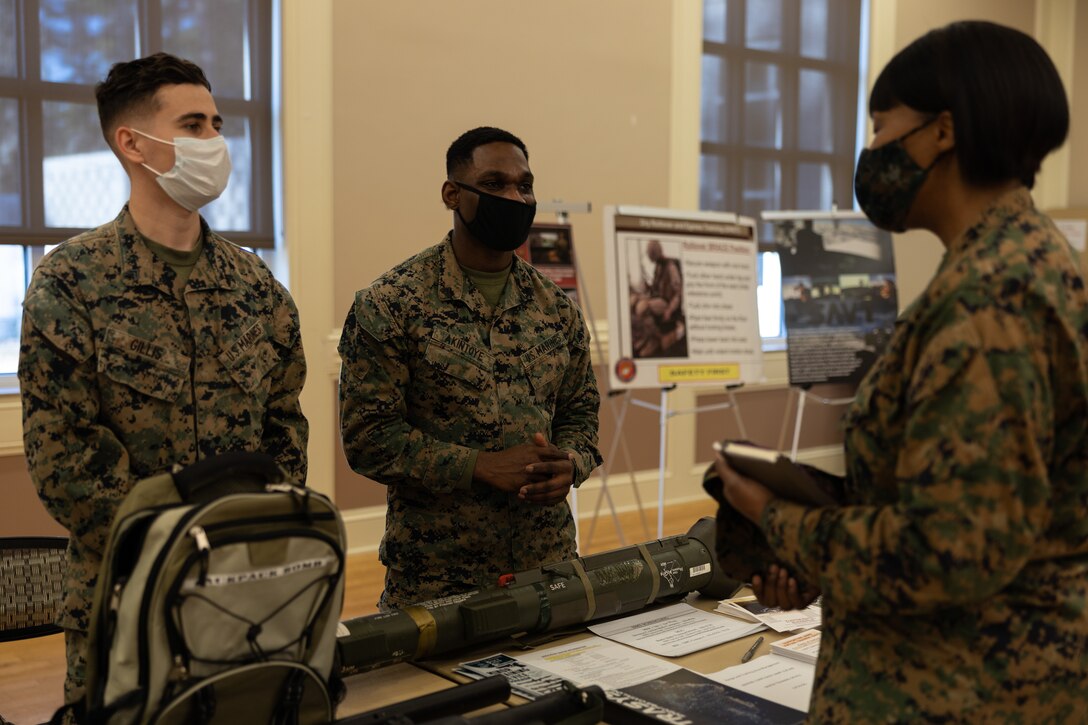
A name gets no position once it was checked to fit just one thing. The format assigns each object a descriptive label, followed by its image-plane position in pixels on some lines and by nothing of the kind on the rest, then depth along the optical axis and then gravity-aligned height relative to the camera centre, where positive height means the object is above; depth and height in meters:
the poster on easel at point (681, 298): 4.48 +0.08
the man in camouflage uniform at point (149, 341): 1.61 -0.04
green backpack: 1.13 -0.31
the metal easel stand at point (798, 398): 6.35 -0.55
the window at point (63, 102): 4.04 +0.83
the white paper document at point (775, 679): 1.50 -0.53
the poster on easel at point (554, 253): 4.47 +0.27
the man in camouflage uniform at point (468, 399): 2.04 -0.16
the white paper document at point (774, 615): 1.81 -0.52
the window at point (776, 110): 6.36 +1.30
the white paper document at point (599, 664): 1.55 -0.53
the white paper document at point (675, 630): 1.70 -0.52
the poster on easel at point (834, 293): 5.62 +0.14
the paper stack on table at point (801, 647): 1.66 -0.53
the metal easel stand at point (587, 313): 4.34 +0.02
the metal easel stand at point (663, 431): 4.58 -0.50
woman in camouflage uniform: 0.95 -0.12
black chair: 1.79 -0.46
